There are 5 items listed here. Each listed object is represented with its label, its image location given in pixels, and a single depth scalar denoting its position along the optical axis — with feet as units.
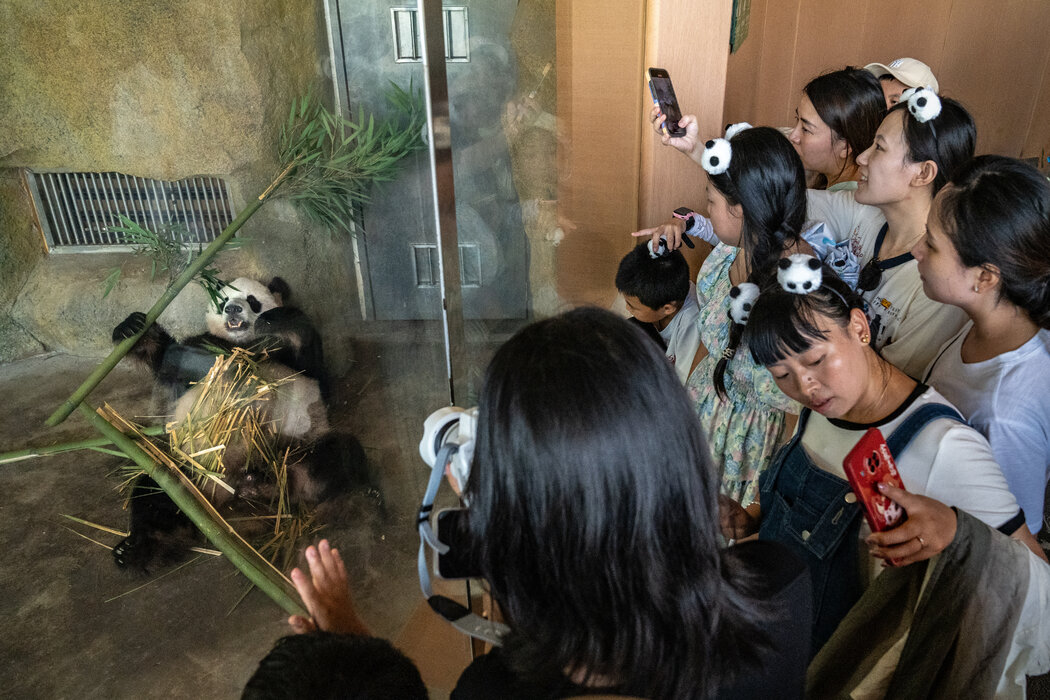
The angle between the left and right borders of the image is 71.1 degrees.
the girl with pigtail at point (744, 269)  5.01
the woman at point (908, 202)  4.78
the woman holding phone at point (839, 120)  6.55
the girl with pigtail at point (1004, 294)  3.75
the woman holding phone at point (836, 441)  3.15
